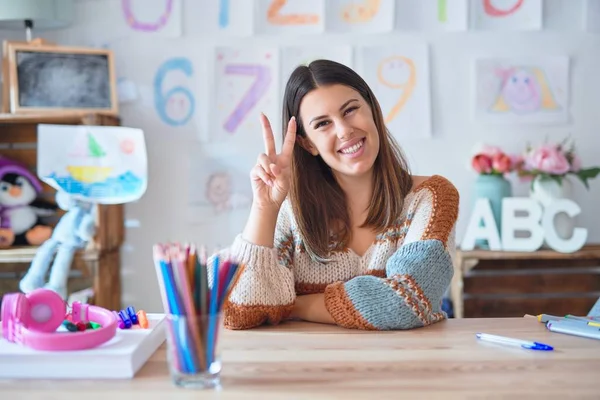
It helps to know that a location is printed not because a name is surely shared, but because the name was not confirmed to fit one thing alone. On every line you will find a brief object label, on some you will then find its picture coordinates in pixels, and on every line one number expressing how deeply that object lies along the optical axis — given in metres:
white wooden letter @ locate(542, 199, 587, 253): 2.40
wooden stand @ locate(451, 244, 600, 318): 2.63
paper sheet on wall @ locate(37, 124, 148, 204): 2.37
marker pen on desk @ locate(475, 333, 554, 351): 1.00
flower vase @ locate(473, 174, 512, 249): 2.48
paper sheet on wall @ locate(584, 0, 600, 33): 2.65
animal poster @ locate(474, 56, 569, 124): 2.65
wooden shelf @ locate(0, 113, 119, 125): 2.36
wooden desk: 0.81
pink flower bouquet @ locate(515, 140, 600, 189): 2.41
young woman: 1.21
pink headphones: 0.89
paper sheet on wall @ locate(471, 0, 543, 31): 2.64
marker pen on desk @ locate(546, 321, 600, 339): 1.08
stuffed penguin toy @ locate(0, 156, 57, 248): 2.43
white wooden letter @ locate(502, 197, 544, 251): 2.40
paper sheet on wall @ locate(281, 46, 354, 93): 2.64
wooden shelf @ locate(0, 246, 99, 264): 2.32
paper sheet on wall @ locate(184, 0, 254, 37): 2.63
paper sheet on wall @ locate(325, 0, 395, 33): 2.63
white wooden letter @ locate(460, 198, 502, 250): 2.43
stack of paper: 0.87
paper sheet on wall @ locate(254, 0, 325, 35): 2.63
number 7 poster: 2.64
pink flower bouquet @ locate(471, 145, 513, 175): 2.47
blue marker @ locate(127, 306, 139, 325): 1.06
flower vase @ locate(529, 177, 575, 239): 2.43
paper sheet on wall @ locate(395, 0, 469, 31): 2.63
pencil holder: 0.81
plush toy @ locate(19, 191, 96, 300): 2.30
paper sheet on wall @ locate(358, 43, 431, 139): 2.64
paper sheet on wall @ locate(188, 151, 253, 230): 2.65
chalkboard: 2.40
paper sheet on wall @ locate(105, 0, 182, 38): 2.63
